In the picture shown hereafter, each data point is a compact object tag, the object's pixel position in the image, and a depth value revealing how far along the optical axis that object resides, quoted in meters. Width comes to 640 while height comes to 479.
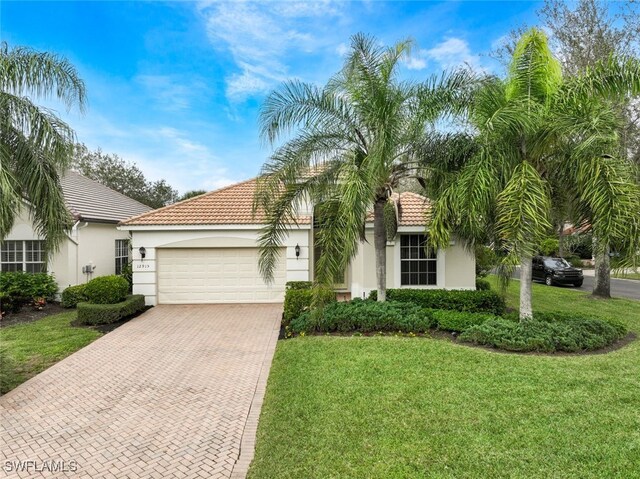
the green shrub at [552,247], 31.94
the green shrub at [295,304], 10.36
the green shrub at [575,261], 30.42
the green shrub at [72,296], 12.77
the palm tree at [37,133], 6.03
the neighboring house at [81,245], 13.25
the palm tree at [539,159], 7.03
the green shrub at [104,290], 11.04
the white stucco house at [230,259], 12.75
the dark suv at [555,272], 19.86
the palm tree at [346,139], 8.14
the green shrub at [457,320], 8.83
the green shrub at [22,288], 11.99
